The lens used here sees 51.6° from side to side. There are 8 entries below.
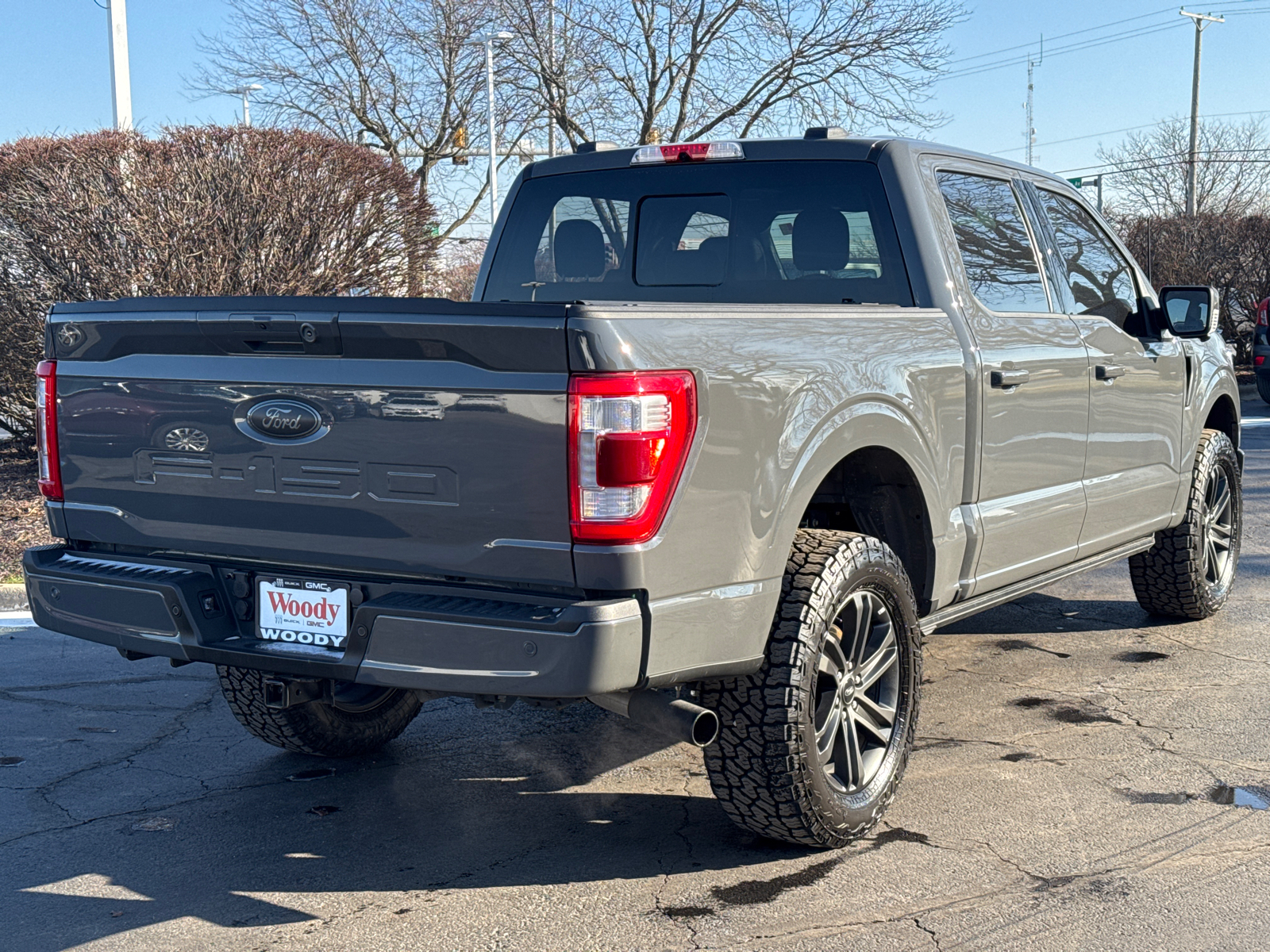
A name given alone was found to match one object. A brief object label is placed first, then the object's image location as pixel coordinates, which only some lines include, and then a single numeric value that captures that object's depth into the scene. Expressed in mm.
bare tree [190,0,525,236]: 25250
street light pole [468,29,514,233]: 22034
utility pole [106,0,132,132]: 12336
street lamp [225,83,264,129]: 25531
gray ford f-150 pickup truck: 2996
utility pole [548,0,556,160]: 20781
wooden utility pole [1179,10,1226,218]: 39156
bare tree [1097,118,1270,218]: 40062
